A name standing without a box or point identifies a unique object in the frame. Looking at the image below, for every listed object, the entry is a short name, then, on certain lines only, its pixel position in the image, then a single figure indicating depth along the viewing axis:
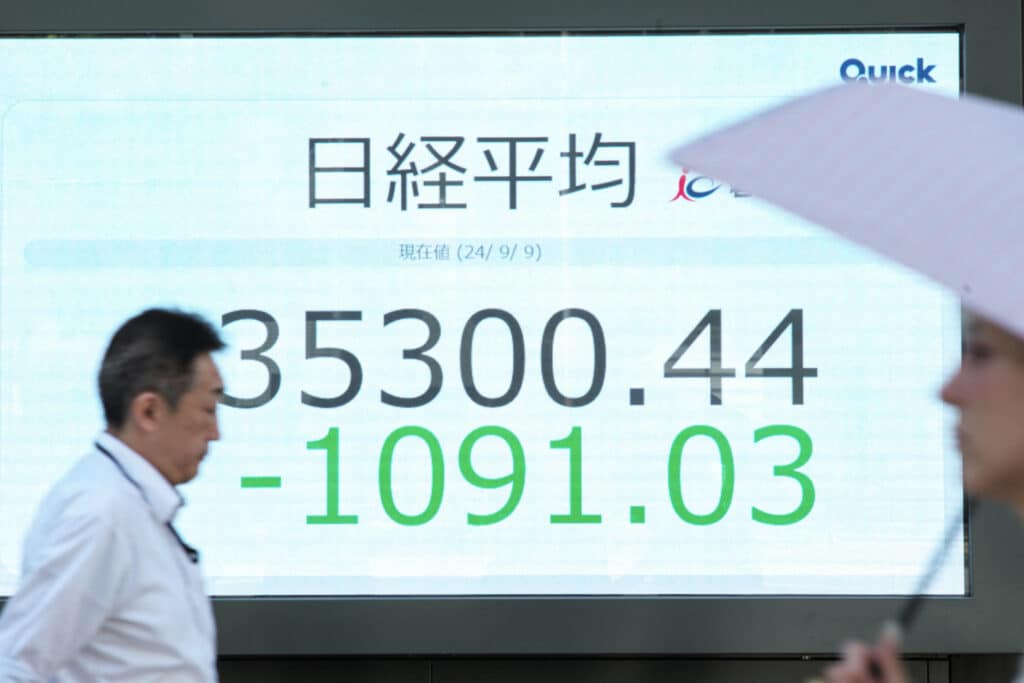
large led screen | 8.75
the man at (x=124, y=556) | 5.55
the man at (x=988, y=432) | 3.51
